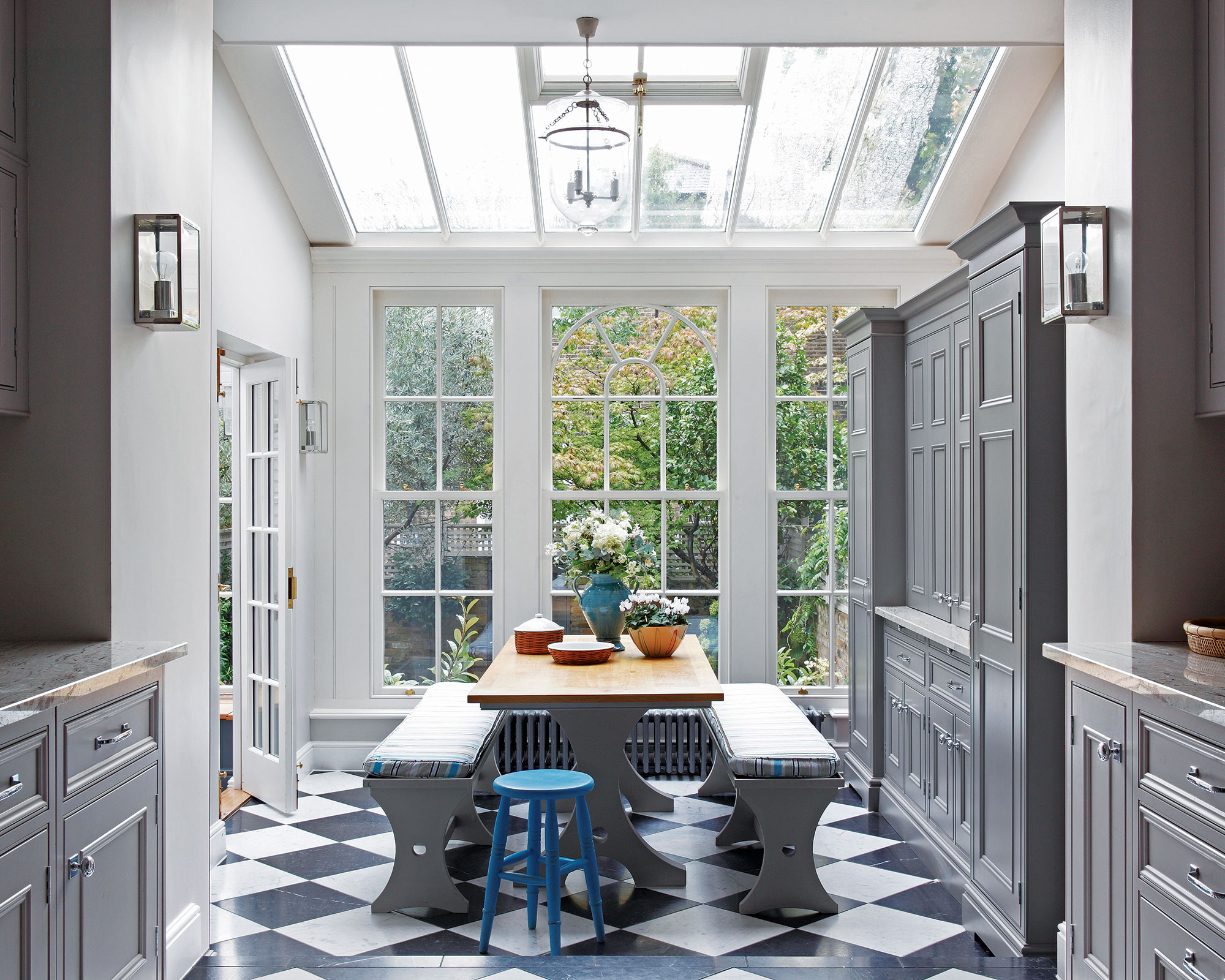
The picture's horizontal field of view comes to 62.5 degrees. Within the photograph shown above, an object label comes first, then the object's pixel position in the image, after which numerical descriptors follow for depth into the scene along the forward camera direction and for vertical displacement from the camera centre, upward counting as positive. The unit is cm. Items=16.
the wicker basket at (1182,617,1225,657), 235 -33
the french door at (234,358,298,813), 471 -39
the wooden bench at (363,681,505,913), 353 -107
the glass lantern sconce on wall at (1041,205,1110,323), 271 +64
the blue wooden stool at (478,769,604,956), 316 -110
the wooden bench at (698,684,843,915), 353 -107
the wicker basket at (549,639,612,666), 408 -61
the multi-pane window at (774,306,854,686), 552 -4
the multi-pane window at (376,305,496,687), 547 +7
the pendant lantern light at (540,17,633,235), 342 +120
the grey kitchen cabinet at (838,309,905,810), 470 -1
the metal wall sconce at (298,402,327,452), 511 +39
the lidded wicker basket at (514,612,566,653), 443 -59
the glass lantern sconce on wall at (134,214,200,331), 269 +62
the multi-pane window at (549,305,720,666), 553 +40
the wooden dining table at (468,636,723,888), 346 -69
